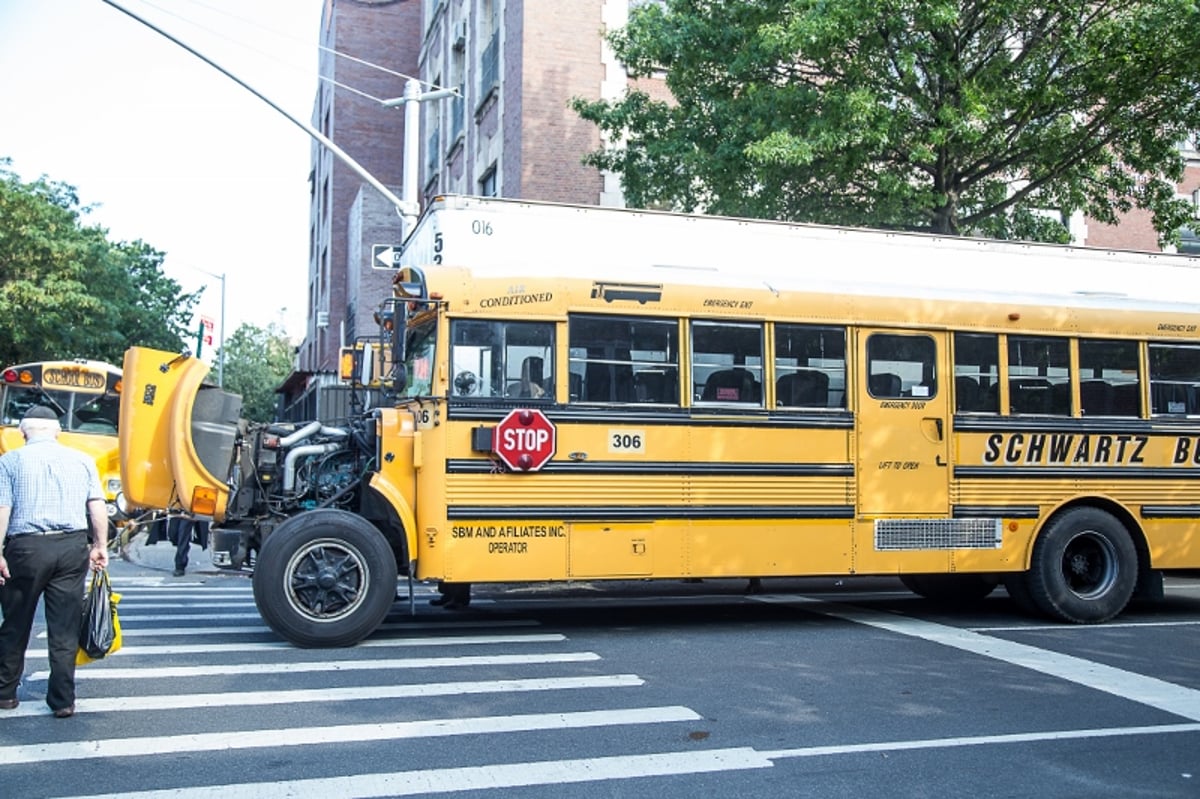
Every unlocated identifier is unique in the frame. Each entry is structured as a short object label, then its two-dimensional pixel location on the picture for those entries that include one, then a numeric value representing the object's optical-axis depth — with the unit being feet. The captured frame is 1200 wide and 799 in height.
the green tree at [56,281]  98.78
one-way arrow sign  48.37
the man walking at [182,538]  46.41
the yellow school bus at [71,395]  63.05
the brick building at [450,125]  67.05
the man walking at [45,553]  20.48
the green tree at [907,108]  44.14
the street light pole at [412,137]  53.31
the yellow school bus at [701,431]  28.43
